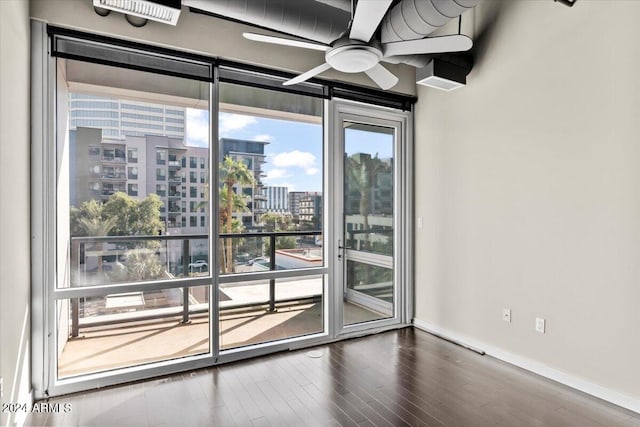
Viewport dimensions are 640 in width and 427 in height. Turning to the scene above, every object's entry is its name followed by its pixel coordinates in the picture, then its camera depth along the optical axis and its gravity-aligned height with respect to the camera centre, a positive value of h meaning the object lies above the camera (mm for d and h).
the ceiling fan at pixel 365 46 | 2008 +938
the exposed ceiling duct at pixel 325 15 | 2555 +1370
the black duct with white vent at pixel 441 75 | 3488 +1263
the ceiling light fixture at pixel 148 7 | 2369 +1282
